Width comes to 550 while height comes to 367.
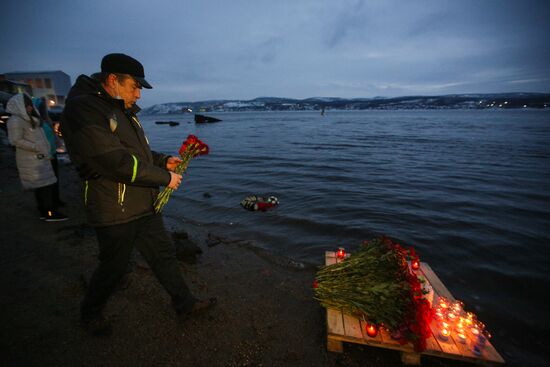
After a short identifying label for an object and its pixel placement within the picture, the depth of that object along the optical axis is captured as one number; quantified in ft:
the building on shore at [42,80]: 215.92
